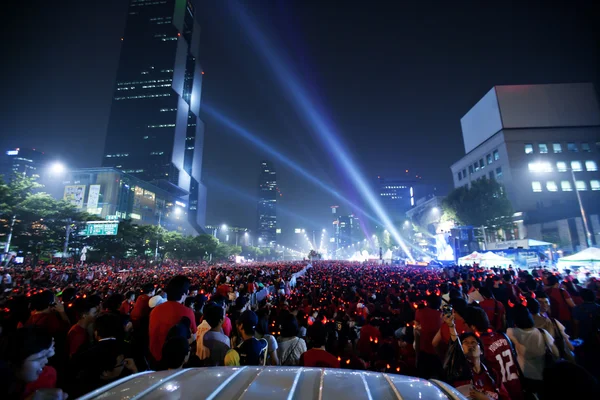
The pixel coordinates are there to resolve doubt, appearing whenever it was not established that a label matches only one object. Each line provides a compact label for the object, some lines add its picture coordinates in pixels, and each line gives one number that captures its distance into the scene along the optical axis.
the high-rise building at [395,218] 104.94
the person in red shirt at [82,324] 4.32
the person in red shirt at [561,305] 7.35
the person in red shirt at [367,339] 6.04
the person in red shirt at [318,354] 3.71
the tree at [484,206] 45.97
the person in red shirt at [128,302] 7.79
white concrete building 51.16
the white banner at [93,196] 74.94
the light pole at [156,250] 59.42
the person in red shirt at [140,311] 5.87
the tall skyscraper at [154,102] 132.88
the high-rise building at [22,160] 133.88
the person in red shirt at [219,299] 6.82
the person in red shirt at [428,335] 4.68
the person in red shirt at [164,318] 4.27
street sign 42.81
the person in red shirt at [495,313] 6.40
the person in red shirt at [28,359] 2.39
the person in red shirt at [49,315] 4.71
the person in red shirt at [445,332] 4.34
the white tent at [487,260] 23.86
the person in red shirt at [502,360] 3.47
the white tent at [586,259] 16.66
